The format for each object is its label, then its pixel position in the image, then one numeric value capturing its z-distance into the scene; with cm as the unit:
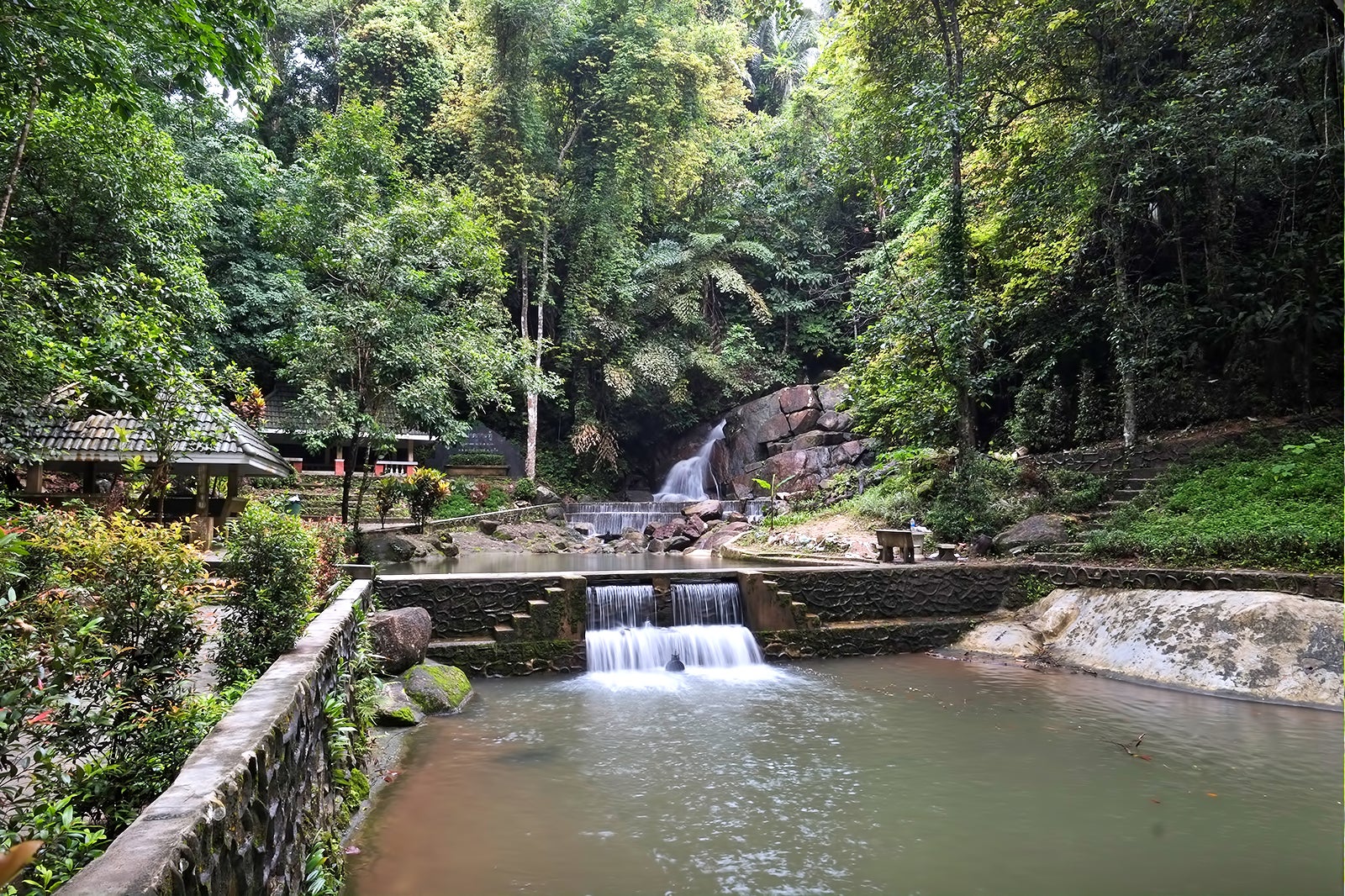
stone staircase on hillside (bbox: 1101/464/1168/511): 1207
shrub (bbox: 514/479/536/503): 2422
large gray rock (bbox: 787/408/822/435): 2470
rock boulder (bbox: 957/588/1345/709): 725
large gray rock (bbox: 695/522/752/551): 1909
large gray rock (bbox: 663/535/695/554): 1992
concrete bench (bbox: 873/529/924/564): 1105
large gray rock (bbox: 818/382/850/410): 2472
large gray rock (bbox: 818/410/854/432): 2388
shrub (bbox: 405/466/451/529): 1723
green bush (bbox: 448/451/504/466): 2552
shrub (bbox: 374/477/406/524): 1753
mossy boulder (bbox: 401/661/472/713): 717
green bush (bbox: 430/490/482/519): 2188
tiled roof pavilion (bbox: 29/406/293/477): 1115
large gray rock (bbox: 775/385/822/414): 2505
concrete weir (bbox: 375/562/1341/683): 860
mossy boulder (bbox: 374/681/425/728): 660
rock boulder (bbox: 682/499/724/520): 2177
